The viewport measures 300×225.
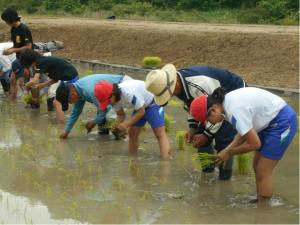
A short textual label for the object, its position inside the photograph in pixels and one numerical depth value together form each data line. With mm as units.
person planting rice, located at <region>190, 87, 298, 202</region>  4734
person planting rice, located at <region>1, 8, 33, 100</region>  9984
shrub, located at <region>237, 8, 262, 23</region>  25125
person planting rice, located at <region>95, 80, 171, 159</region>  6246
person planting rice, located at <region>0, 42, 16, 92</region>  11062
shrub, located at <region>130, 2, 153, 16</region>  31889
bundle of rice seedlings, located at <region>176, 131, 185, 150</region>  7266
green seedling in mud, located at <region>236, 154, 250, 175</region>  6121
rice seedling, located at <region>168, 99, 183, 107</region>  10031
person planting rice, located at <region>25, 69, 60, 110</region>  9375
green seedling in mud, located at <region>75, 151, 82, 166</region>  6820
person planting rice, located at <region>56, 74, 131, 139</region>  6703
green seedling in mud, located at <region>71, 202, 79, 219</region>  5046
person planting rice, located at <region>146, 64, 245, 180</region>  5418
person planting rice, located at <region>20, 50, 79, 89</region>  8609
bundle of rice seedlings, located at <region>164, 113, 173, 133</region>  8227
